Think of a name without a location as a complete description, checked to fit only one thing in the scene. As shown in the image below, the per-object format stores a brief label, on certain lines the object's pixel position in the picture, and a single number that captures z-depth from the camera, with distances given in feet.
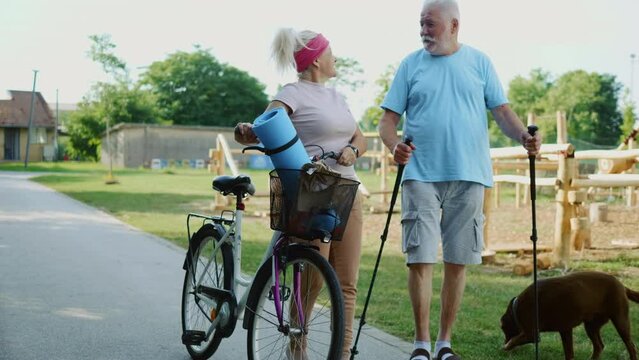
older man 14.98
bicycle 12.73
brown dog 16.19
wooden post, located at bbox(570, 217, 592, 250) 32.83
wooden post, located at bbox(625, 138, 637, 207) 61.47
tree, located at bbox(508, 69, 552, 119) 277.85
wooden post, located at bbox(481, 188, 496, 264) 33.88
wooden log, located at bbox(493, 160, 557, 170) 41.02
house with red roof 236.02
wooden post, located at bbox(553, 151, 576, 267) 31.19
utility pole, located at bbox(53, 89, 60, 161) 239.21
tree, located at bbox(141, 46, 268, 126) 281.74
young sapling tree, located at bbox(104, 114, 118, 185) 102.86
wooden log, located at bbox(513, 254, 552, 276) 30.10
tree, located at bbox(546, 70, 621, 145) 248.97
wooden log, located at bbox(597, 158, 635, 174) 39.76
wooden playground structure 31.14
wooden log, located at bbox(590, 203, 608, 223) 50.44
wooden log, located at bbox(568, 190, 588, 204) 31.24
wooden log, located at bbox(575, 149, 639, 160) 32.91
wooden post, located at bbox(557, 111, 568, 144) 39.83
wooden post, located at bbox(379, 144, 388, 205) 66.28
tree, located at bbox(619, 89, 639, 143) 172.71
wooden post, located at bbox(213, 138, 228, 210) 61.72
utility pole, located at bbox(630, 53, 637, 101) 196.13
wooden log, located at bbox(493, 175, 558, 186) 33.81
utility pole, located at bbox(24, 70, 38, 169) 194.55
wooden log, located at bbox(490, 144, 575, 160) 30.58
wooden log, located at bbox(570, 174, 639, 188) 30.91
